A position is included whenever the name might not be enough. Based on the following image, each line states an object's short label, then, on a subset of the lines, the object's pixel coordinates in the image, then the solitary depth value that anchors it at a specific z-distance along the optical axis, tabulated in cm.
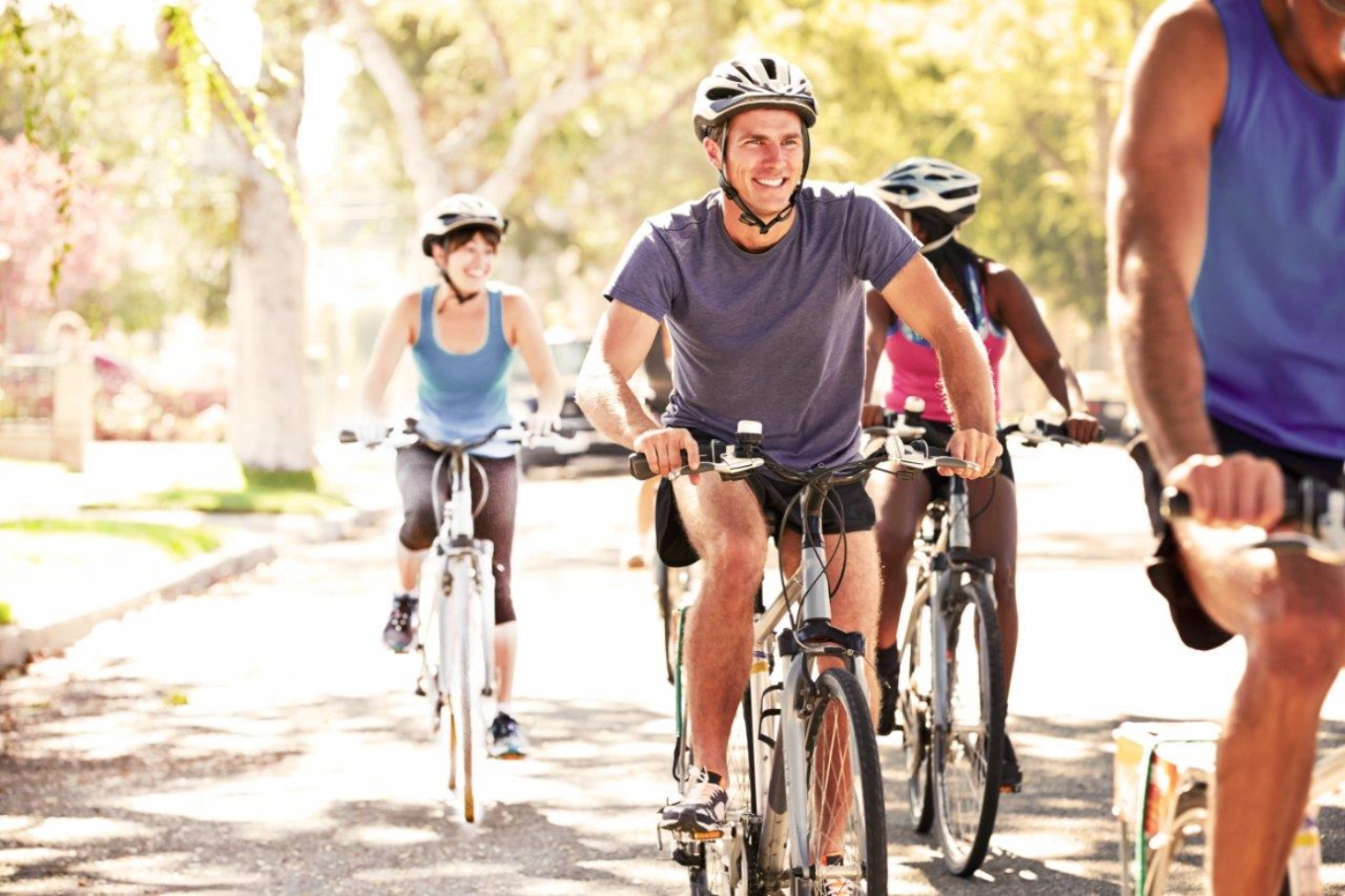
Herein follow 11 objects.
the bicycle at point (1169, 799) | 471
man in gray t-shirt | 738
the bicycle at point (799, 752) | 673
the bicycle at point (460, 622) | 1082
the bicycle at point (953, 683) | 923
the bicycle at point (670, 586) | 1422
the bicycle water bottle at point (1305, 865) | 469
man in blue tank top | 427
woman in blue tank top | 1196
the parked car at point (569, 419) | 4103
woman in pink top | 1020
